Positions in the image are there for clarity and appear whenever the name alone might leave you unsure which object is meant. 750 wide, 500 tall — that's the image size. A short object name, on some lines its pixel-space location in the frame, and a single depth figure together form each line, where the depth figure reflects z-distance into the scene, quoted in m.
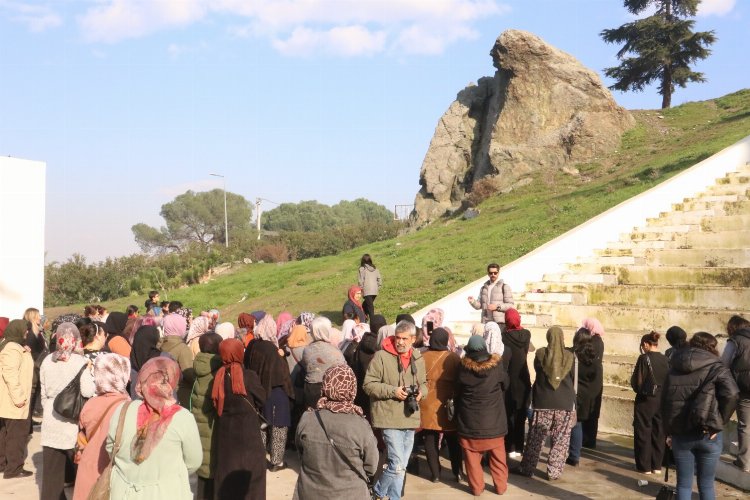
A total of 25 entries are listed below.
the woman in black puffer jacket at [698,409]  6.04
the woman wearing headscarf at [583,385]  8.48
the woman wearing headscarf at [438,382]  7.83
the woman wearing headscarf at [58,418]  6.86
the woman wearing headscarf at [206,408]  6.63
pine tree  37.03
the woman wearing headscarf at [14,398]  8.03
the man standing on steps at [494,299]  11.16
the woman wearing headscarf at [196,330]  9.32
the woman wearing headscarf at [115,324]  10.77
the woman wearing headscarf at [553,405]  7.96
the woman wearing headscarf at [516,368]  8.54
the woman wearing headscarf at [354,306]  10.96
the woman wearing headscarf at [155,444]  4.41
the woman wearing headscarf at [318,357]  8.17
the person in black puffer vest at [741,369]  7.25
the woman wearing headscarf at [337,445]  4.84
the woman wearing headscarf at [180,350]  8.12
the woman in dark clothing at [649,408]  8.16
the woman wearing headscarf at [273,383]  8.14
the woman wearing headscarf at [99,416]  5.11
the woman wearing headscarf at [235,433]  6.34
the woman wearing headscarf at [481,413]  7.40
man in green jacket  7.08
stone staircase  11.32
